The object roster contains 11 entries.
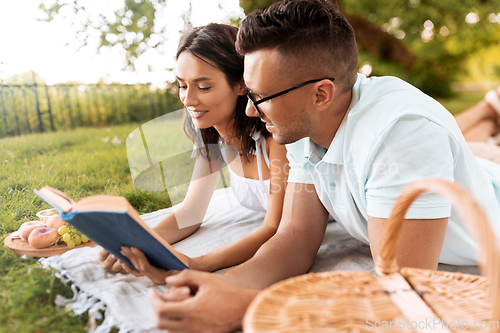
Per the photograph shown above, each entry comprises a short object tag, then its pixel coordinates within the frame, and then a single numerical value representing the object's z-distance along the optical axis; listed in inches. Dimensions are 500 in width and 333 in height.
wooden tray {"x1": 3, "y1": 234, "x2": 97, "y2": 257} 50.5
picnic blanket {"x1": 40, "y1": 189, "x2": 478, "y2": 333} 40.7
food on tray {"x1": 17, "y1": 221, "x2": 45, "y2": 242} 53.3
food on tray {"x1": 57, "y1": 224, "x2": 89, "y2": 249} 55.3
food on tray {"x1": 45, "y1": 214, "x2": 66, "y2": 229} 55.7
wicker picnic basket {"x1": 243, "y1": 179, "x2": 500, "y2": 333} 24.0
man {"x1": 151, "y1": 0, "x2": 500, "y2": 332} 40.9
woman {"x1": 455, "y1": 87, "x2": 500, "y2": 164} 107.8
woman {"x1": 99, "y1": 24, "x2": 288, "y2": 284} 60.5
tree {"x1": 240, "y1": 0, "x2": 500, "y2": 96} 272.5
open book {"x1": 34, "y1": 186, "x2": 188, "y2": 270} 32.5
